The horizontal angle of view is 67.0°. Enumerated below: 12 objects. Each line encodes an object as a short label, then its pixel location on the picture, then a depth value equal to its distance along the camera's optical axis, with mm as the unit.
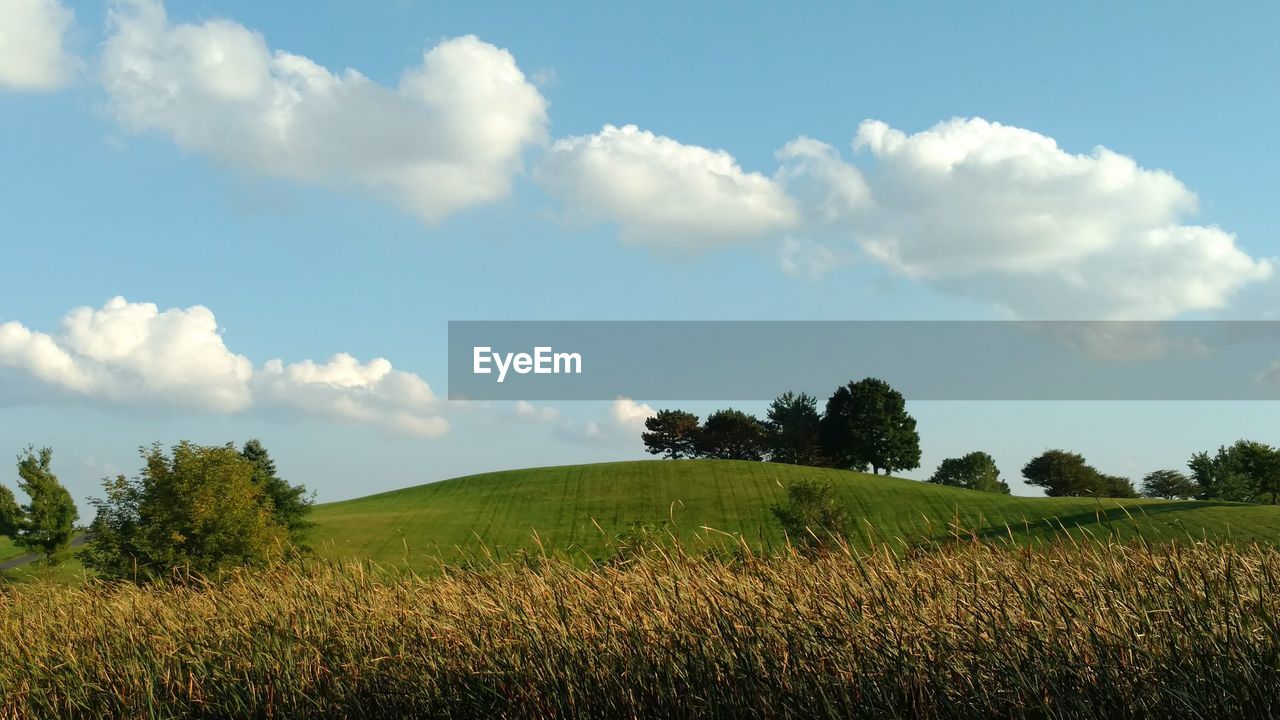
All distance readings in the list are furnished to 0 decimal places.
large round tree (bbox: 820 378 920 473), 105000
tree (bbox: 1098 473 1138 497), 127588
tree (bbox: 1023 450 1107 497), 124625
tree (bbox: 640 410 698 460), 126562
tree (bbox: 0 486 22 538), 83438
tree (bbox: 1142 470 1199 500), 139000
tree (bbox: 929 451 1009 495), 130625
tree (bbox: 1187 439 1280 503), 110250
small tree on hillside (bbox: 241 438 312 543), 57094
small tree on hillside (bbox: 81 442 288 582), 41719
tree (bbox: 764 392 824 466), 112688
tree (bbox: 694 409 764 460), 121375
